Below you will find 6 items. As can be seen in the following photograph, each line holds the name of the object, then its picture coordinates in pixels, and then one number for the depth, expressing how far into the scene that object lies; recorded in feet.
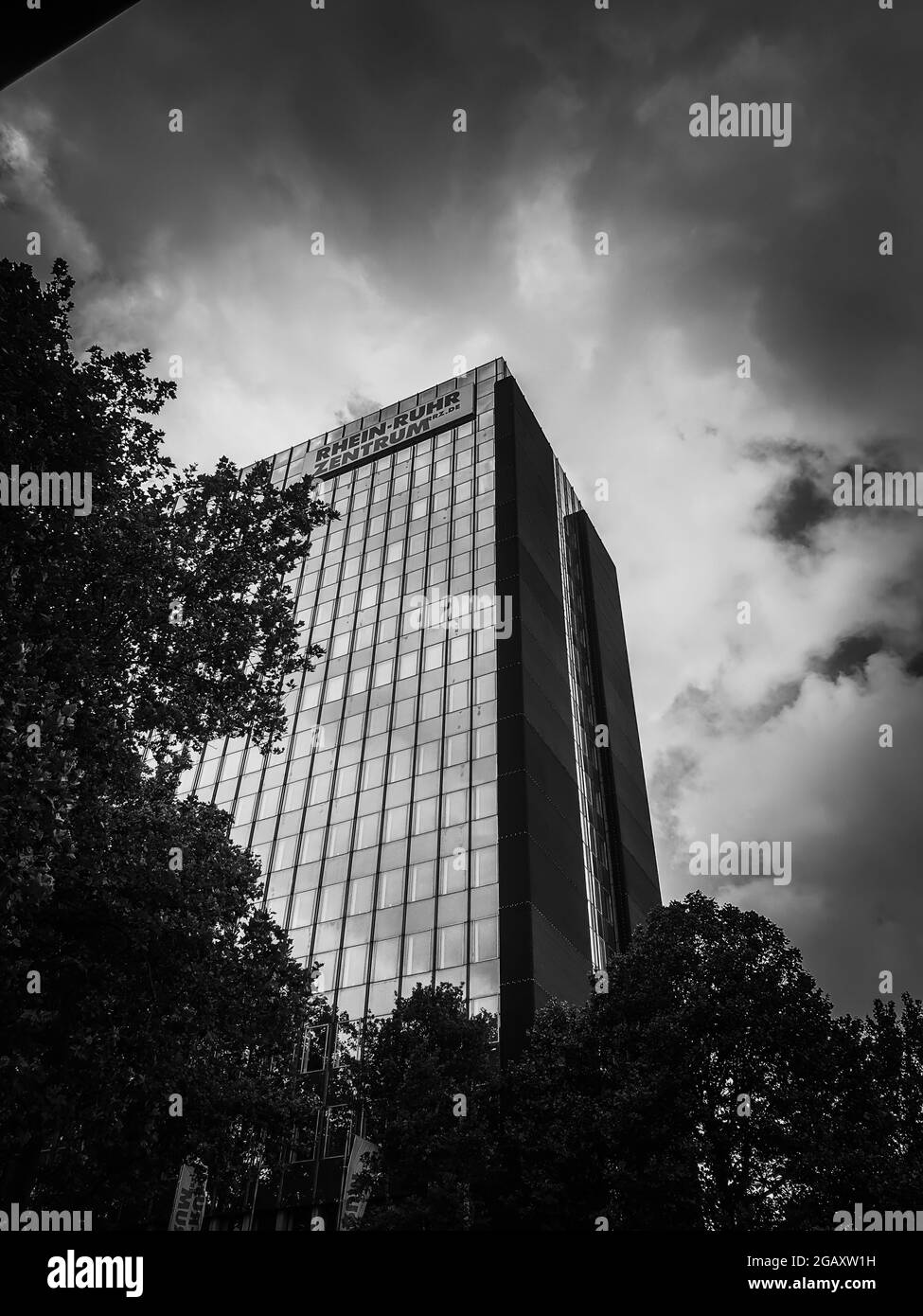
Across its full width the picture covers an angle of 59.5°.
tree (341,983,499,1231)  73.51
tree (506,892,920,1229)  63.10
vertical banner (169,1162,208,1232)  95.55
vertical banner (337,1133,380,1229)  81.15
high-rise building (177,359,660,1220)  131.13
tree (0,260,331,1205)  43.37
